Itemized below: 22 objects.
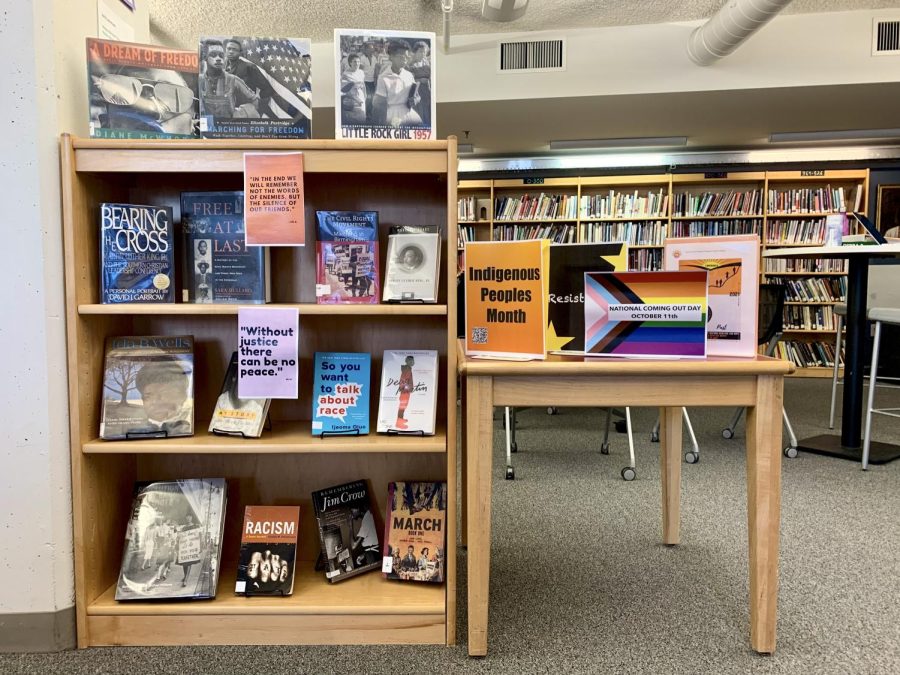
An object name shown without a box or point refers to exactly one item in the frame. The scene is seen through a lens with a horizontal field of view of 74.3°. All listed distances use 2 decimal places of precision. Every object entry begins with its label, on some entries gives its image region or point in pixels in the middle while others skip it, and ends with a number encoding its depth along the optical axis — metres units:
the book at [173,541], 1.50
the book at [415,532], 1.58
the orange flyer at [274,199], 1.42
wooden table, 1.38
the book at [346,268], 1.54
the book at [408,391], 1.55
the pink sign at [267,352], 1.46
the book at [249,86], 1.45
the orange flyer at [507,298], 1.50
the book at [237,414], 1.54
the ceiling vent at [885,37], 4.43
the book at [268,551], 1.53
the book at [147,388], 1.51
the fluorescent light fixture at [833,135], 5.97
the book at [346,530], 1.62
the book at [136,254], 1.48
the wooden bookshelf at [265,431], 1.42
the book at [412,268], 1.54
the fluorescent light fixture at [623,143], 6.26
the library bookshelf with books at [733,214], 6.64
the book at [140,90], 1.43
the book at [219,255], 1.55
